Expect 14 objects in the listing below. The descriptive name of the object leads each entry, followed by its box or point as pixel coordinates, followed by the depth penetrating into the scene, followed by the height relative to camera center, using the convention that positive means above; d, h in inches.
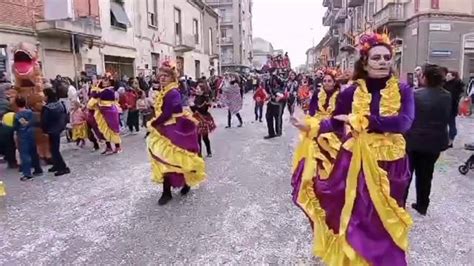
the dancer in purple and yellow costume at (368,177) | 110.7 -26.2
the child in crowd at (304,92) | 414.2 -17.2
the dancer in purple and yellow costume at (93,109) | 341.4 -24.1
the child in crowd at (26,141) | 268.7 -37.8
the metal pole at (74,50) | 497.4 +32.7
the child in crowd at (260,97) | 544.1 -26.1
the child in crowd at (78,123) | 369.1 -37.4
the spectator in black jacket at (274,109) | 424.9 -31.8
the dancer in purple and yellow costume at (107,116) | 338.1 -29.2
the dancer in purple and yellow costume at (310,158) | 128.6 -25.0
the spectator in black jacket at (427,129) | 183.8 -22.9
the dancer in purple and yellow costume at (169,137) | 203.8 -27.6
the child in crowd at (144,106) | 494.6 -32.6
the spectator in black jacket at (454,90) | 338.6 -12.8
